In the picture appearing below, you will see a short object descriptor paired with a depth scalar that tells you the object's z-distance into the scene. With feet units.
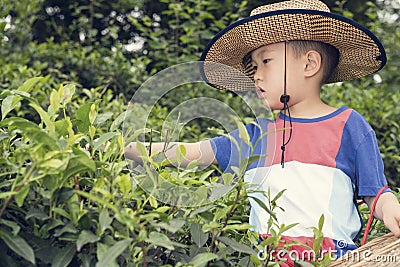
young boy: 6.47
